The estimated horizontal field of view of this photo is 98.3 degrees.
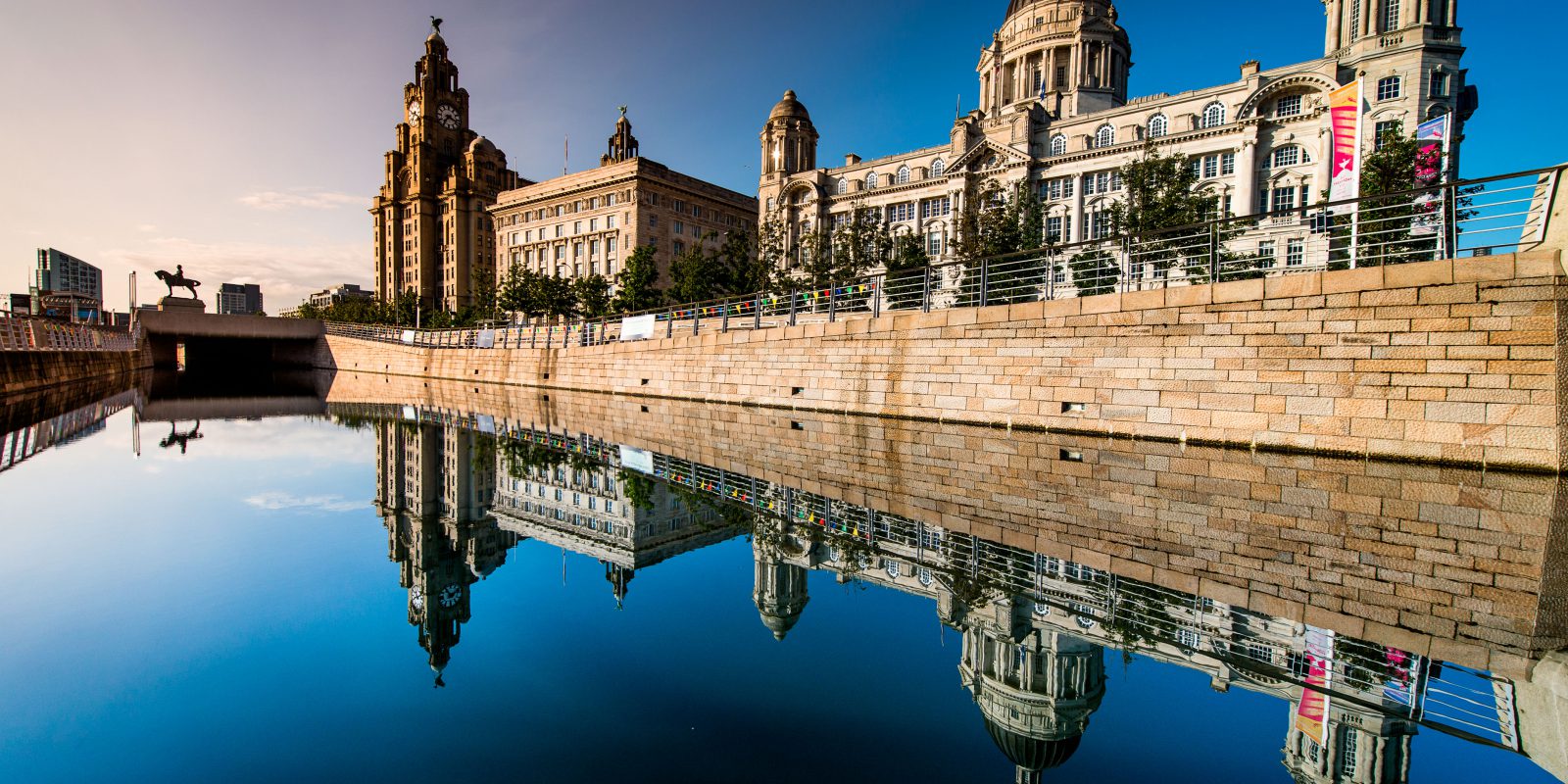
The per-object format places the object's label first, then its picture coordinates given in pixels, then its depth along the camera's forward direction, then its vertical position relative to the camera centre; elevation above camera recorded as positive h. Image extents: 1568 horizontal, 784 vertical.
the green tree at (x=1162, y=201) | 28.52 +7.80
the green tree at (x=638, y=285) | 53.47 +6.32
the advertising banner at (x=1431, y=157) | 11.16 +6.70
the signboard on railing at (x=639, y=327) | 26.20 +1.46
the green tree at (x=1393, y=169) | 24.19 +7.56
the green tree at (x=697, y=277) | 50.38 +6.72
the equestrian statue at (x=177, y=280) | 53.88 +6.20
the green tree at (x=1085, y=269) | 13.50 +2.79
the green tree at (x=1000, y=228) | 34.44 +7.71
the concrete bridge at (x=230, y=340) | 47.81 +1.49
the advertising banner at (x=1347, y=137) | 13.33 +4.75
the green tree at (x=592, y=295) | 55.21 +5.62
